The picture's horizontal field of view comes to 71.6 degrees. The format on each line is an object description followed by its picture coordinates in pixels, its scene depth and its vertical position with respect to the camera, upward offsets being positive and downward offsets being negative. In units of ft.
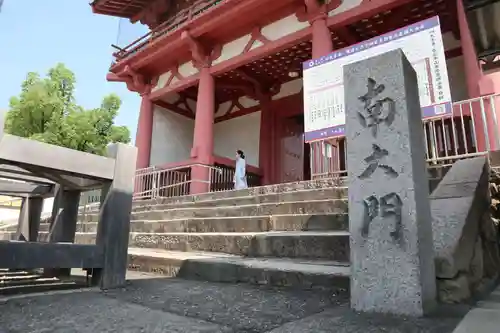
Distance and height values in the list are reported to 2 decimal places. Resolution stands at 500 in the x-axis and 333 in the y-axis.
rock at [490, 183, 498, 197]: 10.74 +1.61
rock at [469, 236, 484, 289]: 6.95 -0.50
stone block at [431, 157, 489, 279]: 6.47 +0.59
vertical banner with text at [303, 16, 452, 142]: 16.87 +8.96
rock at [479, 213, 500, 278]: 8.13 -0.12
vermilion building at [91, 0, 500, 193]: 23.27 +15.13
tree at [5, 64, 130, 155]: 50.90 +18.11
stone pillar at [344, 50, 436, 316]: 5.79 +0.89
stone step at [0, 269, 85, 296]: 7.59 -1.09
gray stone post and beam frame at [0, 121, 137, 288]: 6.98 +0.90
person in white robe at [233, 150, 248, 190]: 30.25 +5.72
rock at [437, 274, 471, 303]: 6.21 -0.87
